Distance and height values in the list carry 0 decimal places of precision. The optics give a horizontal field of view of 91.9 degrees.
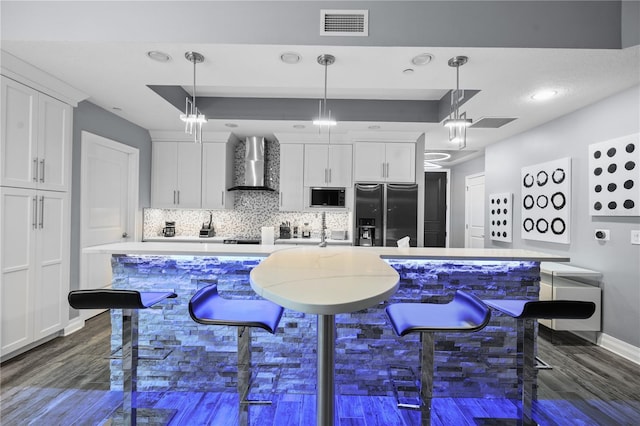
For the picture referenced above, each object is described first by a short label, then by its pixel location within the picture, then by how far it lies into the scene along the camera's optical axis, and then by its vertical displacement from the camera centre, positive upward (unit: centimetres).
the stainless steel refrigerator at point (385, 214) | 439 +1
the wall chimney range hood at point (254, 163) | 482 +78
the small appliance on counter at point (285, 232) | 482 -28
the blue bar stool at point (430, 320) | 135 -48
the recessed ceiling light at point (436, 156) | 585 +117
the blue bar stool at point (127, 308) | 150 -48
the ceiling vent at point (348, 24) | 223 +137
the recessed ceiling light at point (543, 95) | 294 +119
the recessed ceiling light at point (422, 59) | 235 +121
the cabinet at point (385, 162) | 450 +77
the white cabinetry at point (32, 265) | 256 -48
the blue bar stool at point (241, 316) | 137 -47
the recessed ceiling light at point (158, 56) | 235 +122
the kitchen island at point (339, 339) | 215 -88
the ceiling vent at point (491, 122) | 379 +120
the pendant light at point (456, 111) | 236 +82
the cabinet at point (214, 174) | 470 +60
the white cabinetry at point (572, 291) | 310 -76
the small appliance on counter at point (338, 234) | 479 -31
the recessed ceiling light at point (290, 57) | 237 +122
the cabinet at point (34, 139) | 254 +65
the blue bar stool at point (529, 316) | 140 -47
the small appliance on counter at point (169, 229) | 481 -26
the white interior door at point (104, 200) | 348 +15
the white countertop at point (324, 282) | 89 -24
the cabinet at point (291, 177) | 471 +57
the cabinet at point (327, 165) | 468 +75
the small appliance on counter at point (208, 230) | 480 -26
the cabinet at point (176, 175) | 470 +58
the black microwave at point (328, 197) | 471 +26
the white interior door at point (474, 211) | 604 +10
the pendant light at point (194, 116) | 238 +77
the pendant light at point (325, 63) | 238 +120
